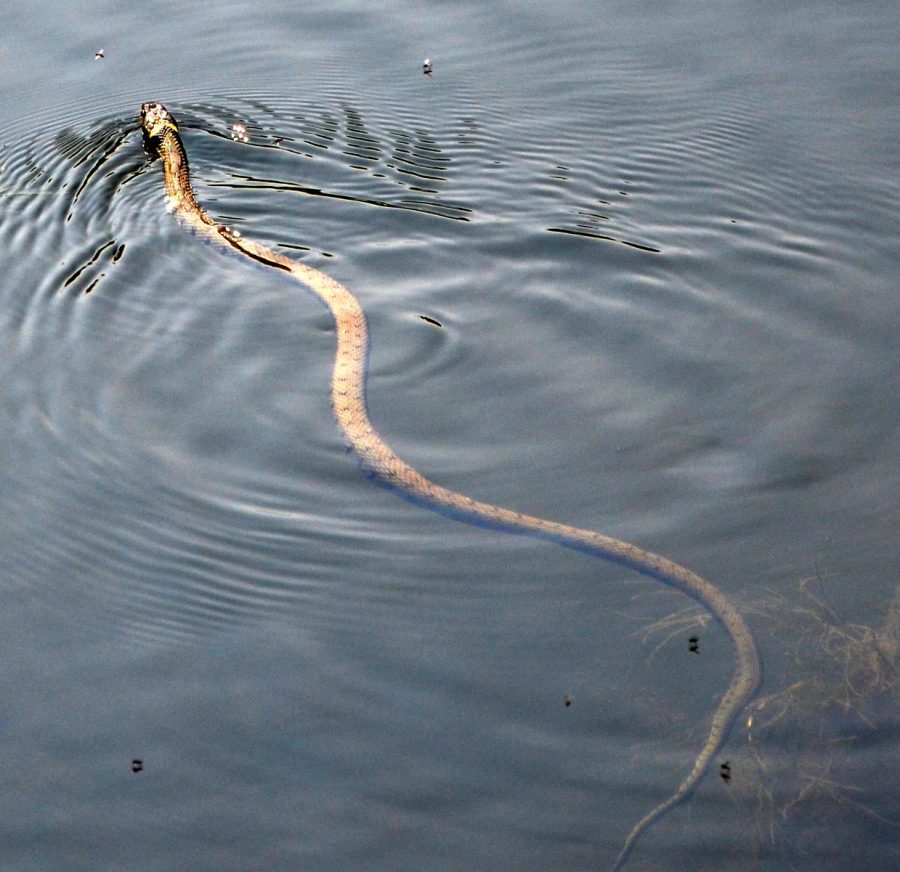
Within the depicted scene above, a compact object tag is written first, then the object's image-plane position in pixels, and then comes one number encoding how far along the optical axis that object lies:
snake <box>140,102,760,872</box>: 7.76
